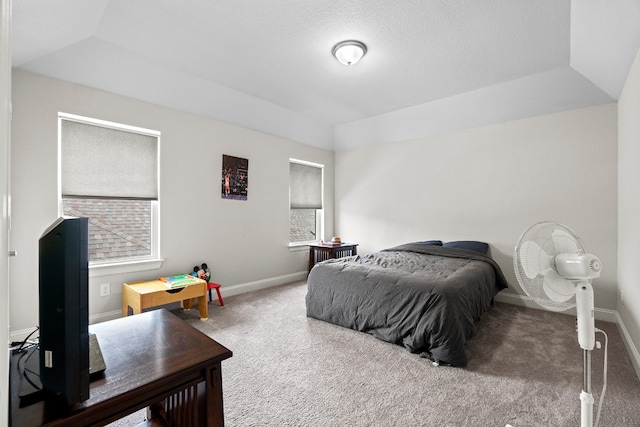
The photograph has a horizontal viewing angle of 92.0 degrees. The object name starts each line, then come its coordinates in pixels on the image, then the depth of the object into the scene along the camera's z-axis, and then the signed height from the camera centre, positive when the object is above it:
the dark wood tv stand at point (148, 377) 0.78 -0.48
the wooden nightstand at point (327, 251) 4.68 -0.58
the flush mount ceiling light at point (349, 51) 2.75 +1.48
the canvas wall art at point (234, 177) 3.91 +0.48
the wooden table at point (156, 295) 2.76 -0.76
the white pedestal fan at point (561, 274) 1.22 -0.25
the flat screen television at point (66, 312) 0.77 -0.25
